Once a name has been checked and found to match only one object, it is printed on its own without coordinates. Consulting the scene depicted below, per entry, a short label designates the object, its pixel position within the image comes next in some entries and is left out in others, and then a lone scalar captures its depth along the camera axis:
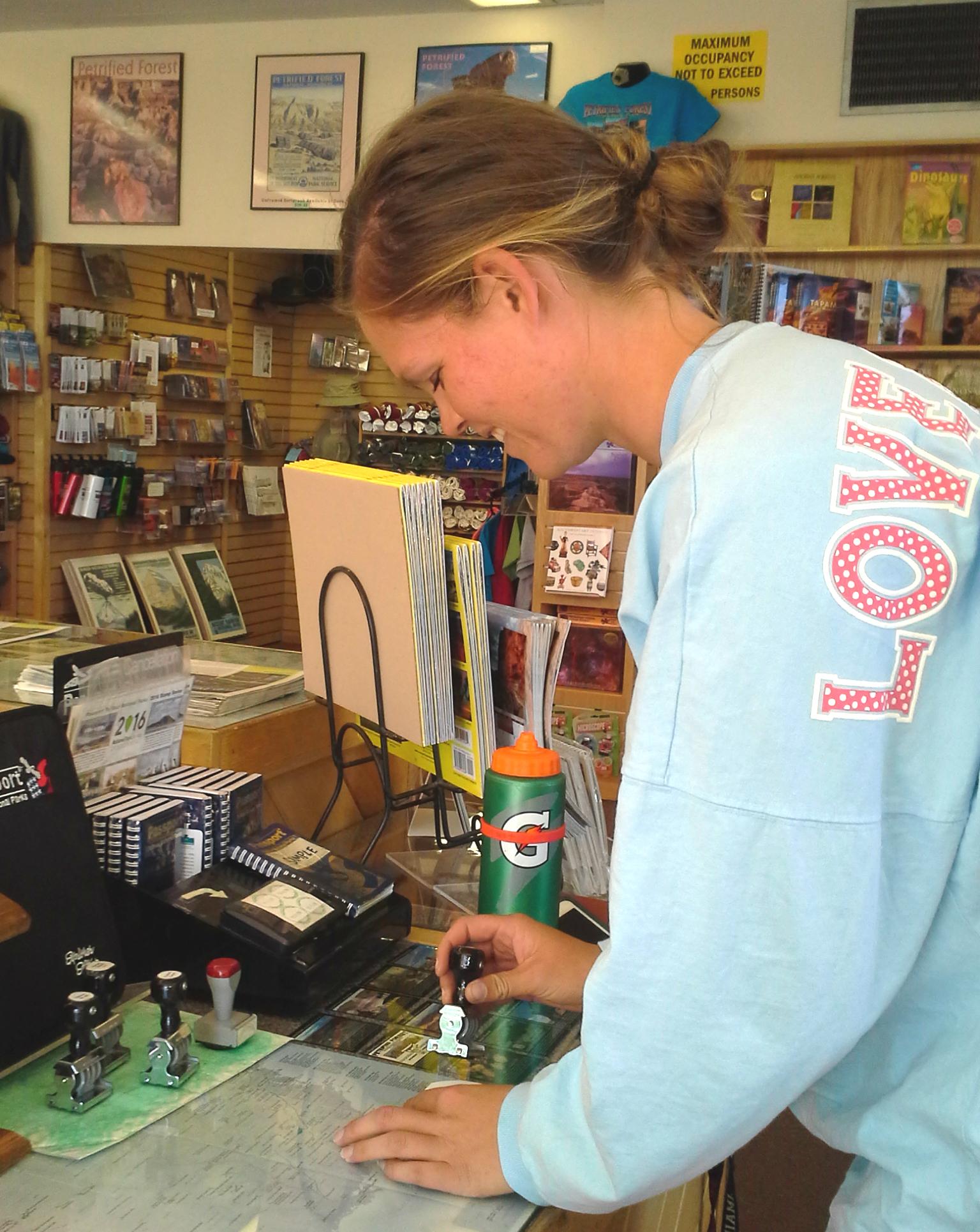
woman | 0.69
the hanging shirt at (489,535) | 6.07
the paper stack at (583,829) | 1.61
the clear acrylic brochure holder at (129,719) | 1.43
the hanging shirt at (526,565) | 5.96
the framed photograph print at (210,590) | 7.21
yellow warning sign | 4.52
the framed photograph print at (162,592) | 6.76
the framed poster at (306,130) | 5.02
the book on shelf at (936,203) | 4.63
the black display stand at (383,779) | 1.59
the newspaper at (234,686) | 1.80
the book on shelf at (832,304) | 4.90
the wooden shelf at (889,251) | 4.68
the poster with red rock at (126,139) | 5.32
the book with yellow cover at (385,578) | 1.44
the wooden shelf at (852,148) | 4.44
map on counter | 0.89
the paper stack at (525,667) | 1.53
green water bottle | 1.34
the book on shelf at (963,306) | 4.79
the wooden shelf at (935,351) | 4.78
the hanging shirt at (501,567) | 6.04
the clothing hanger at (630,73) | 4.51
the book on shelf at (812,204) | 4.76
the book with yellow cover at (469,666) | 1.49
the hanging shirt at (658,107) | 4.47
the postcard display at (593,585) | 5.39
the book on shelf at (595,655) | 5.52
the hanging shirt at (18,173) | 5.42
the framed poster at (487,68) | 4.82
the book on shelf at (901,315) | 4.89
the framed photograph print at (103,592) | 6.23
